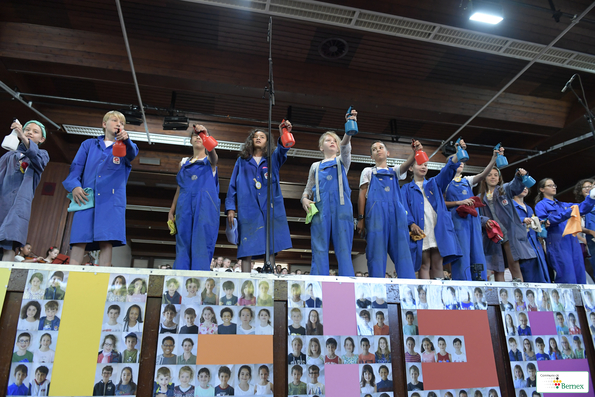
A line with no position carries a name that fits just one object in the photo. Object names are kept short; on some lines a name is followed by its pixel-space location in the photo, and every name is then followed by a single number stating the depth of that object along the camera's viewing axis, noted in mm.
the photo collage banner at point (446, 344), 2098
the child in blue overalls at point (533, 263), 3744
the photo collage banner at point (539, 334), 2270
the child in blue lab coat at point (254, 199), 2795
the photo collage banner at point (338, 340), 1945
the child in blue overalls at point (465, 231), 3299
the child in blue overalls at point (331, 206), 2672
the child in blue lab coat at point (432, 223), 3199
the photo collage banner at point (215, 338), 1812
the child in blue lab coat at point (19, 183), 2822
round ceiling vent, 5570
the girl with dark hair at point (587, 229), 4117
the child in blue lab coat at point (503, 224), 3777
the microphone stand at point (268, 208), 2193
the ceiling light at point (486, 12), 4137
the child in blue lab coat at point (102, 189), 2389
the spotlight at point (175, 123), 6234
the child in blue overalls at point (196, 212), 2682
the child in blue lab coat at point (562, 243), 3705
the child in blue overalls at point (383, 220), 2809
